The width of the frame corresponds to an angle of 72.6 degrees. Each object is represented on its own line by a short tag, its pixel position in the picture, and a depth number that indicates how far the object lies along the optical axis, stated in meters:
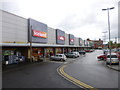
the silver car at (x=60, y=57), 19.14
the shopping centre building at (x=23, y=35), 14.18
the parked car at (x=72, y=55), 25.56
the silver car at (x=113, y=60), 13.77
